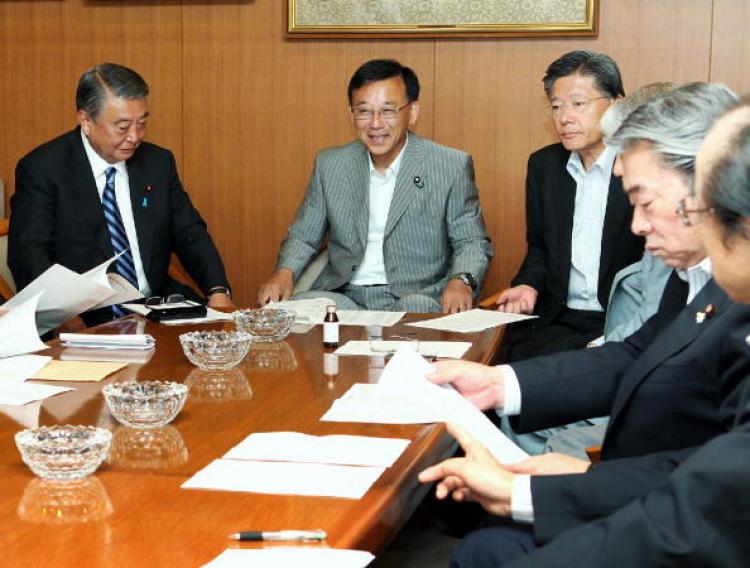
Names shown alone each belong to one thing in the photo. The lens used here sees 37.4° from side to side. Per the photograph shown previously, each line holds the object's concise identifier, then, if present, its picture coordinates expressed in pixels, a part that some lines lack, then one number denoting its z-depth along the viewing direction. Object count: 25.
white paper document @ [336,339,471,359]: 3.36
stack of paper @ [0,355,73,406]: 2.71
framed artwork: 5.85
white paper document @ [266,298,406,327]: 3.99
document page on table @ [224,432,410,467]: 2.19
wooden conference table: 1.74
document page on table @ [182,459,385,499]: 1.99
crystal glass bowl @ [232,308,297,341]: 3.57
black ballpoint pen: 1.75
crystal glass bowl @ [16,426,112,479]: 2.04
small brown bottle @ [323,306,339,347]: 3.51
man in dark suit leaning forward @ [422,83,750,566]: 2.05
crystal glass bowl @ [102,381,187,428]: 2.41
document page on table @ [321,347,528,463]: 2.37
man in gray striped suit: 5.27
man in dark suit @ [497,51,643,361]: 4.84
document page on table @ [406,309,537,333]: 3.88
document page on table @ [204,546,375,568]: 1.63
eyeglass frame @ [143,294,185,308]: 4.04
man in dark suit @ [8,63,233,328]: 4.90
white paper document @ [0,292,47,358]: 3.28
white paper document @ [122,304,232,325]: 3.94
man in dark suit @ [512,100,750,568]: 1.59
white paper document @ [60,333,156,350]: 3.39
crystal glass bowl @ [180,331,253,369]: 3.07
